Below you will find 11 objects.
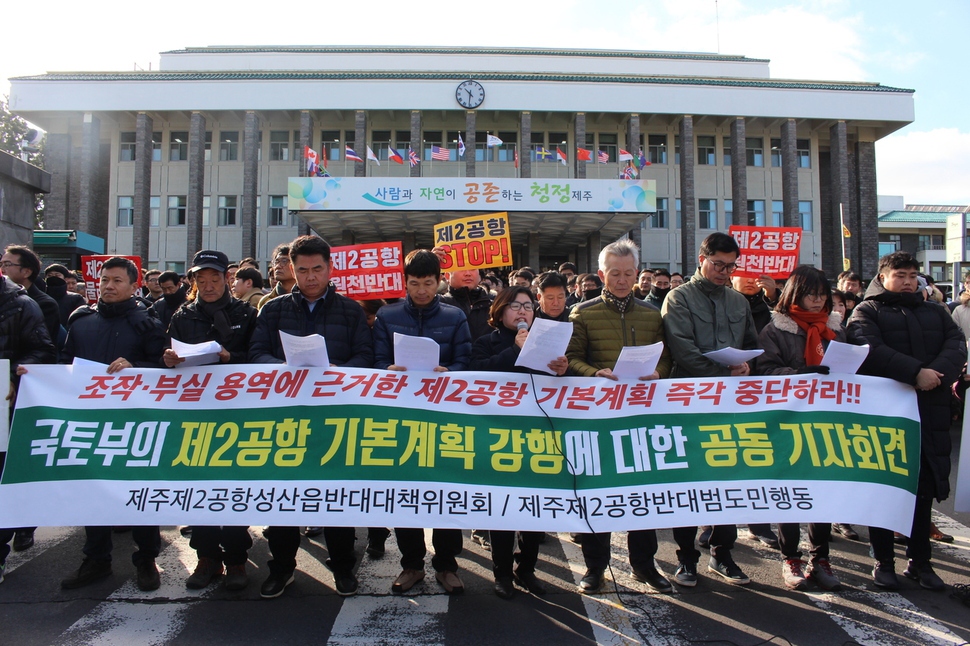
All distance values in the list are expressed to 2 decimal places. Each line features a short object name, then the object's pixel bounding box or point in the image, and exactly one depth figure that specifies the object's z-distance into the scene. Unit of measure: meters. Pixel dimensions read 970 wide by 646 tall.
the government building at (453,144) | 30.80
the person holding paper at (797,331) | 4.11
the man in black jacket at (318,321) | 3.90
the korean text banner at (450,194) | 22.72
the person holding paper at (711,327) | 3.98
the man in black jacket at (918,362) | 3.91
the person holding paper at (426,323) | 4.05
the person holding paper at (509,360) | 3.79
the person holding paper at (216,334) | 3.88
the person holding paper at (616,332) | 3.92
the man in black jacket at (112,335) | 3.98
